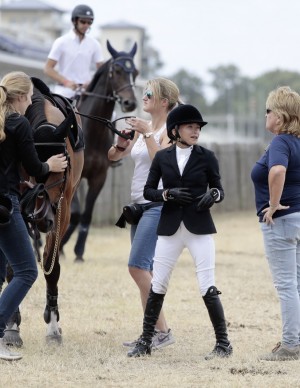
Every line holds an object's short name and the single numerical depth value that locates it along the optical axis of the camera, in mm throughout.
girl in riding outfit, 14547
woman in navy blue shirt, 14789
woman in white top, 15633
